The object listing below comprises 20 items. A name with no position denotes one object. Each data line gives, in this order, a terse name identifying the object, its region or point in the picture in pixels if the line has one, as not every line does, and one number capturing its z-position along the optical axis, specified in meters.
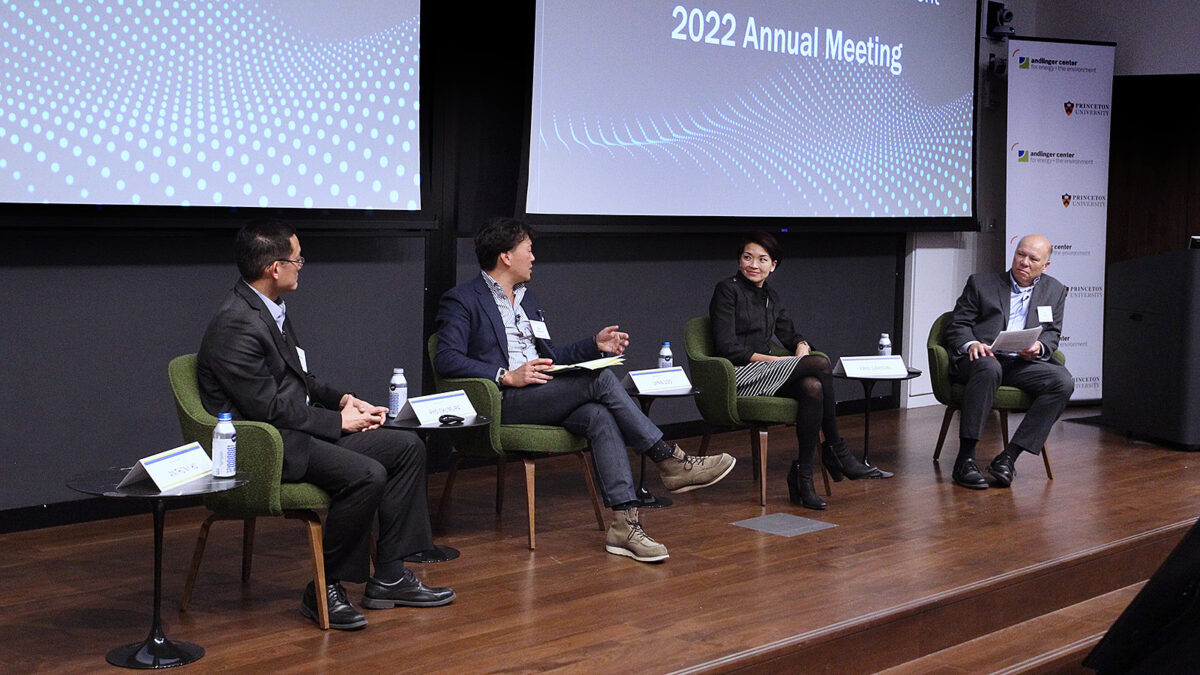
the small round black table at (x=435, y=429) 3.98
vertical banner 8.05
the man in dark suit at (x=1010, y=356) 5.74
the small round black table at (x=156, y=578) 3.02
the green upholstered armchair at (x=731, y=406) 5.18
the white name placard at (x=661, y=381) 4.93
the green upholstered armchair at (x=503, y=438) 4.37
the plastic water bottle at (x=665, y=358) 5.28
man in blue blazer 4.34
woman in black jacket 5.19
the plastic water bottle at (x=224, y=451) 3.24
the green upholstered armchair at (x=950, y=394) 5.89
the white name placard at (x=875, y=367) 5.48
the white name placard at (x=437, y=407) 4.05
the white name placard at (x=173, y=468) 3.02
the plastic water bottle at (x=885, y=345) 5.89
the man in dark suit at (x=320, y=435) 3.48
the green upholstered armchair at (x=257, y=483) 3.40
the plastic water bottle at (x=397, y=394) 4.20
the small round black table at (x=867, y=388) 5.51
